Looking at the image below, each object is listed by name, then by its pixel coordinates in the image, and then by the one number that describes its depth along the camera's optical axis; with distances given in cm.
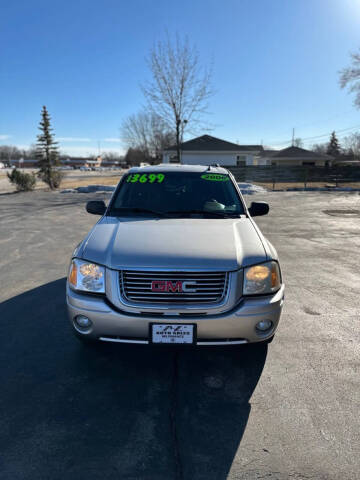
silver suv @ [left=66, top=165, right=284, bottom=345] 248
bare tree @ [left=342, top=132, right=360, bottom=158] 8088
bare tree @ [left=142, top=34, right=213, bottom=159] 2048
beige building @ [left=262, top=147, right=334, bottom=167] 4719
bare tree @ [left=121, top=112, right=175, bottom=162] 4431
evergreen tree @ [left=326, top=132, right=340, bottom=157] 8063
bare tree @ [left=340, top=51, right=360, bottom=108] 2999
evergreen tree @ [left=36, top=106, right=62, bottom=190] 3431
